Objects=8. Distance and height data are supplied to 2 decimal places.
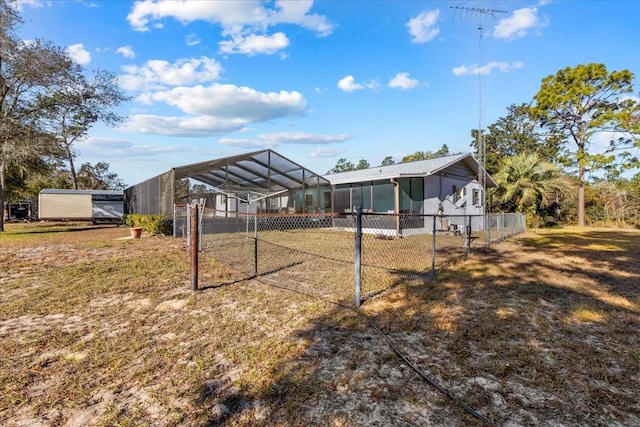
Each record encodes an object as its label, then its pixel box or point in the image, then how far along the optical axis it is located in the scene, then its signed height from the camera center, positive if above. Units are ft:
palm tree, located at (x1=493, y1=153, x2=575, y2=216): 63.57 +5.03
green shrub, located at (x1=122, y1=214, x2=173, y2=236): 42.22 -1.73
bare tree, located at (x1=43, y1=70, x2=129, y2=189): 52.37 +18.67
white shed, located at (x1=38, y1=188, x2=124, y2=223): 80.48 +1.85
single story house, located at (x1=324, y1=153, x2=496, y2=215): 46.03 +3.41
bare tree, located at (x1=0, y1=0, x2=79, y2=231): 46.44 +19.99
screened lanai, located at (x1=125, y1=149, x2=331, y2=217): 43.16 +3.85
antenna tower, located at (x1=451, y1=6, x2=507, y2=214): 41.63 +20.16
